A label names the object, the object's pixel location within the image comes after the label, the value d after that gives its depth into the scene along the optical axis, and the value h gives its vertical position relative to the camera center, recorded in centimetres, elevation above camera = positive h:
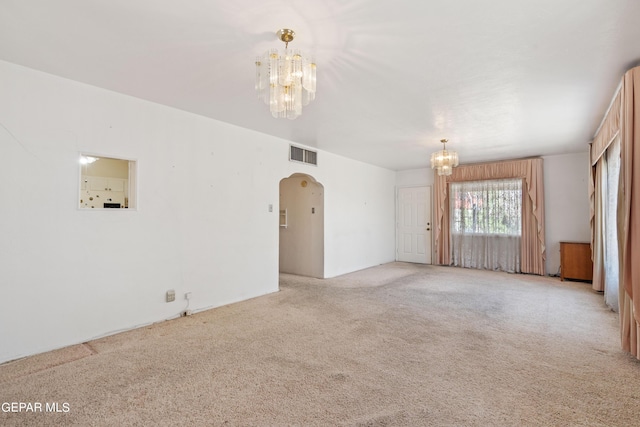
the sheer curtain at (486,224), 652 -11
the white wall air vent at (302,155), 523 +113
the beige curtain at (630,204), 235 +12
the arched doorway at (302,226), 601 -15
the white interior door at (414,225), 777 -16
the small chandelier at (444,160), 488 +96
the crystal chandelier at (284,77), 205 +96
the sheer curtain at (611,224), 361 -7
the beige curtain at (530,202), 621 +35
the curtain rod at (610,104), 295 +129
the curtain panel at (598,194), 371 +39
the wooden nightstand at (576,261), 552 -78
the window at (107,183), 318 +38
